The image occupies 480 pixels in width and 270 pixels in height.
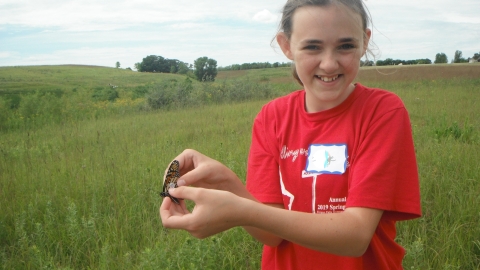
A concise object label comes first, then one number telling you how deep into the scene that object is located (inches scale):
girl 39.9
